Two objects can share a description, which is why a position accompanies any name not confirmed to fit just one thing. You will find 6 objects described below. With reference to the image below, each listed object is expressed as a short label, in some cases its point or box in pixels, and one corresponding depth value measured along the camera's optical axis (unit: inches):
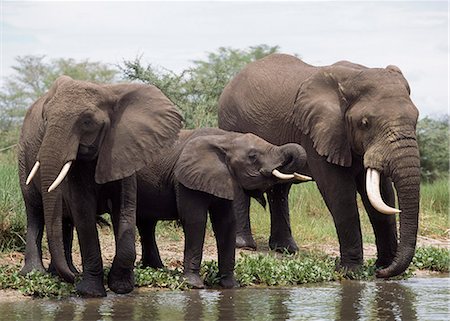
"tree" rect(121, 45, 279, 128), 1304.1
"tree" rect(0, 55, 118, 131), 2662.4
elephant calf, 763.4
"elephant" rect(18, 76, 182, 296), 689.6
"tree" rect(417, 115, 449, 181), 1834.4
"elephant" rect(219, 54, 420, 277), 741.9
